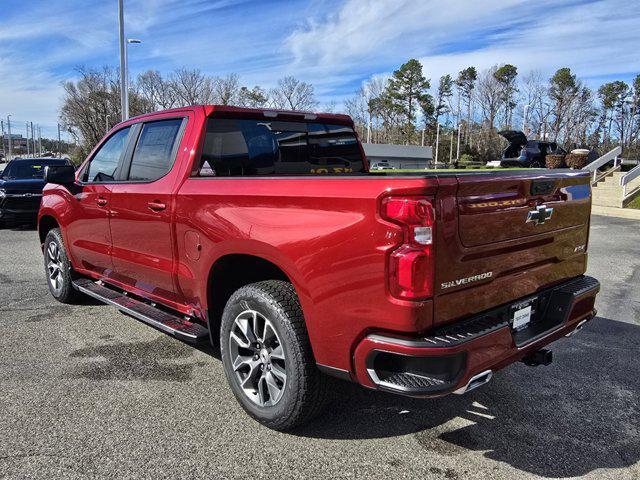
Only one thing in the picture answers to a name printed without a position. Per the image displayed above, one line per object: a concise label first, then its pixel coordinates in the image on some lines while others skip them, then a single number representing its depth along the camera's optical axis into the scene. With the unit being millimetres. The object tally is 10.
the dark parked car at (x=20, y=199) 11703
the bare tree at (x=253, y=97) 69562
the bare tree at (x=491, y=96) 83375
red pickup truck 2367
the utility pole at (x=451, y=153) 84162
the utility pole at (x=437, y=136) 85938
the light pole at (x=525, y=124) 68644
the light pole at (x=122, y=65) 19906
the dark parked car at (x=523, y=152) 21797
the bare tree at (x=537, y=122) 71062
